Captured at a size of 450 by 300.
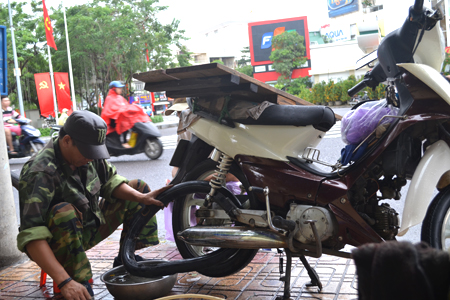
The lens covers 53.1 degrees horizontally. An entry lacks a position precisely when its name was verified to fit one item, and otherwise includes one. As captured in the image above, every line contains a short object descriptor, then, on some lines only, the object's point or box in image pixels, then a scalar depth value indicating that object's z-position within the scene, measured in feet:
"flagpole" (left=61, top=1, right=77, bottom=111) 74.08
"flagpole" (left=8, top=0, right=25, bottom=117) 68.44
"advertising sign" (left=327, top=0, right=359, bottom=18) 213.87
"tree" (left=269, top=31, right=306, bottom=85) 157.89
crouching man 7.96
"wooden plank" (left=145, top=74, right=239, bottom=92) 8.25
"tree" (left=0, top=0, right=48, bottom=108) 84.54
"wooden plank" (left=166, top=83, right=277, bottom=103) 8.56
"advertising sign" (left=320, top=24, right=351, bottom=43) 209.36
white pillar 11.61
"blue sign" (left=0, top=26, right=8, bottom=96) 19.25
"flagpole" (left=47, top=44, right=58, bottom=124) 70.53
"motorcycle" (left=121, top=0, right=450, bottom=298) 7.53
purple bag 8.55
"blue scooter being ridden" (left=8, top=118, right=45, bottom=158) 32.53
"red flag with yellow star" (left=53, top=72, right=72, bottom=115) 69.72
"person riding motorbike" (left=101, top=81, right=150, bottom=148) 29.01
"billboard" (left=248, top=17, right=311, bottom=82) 192.54
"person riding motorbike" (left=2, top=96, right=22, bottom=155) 31.81
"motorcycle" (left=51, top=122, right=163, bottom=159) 28.78
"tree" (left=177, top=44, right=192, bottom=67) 89.76
